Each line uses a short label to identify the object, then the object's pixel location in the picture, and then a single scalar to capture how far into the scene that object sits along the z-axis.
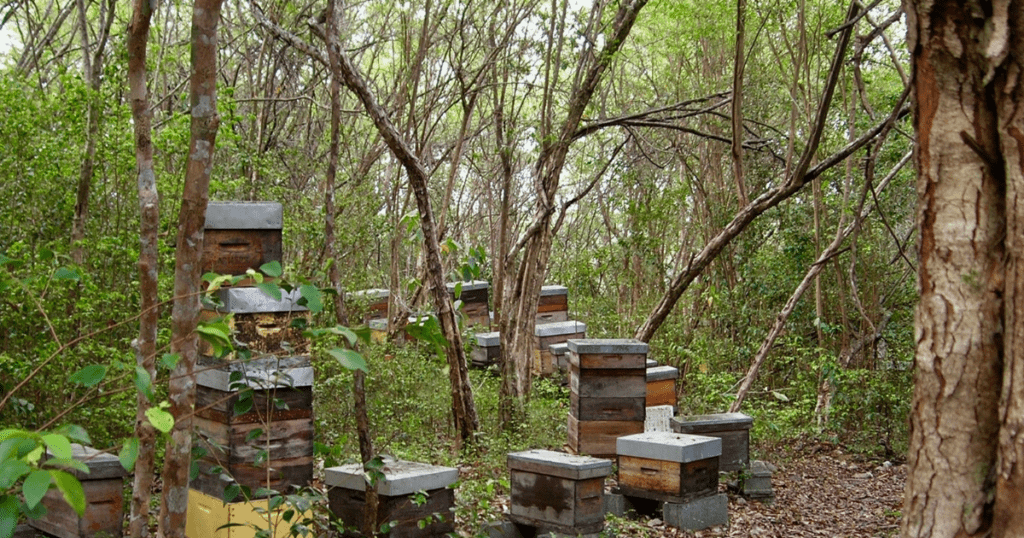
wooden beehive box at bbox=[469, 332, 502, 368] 9.02
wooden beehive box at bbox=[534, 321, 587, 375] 9.14
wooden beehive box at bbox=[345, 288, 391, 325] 7.10
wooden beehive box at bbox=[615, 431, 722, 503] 5.03
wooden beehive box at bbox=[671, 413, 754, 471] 5.75
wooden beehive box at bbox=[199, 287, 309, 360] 3.45
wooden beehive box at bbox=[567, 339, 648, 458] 6.05
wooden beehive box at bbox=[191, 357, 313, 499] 3.45
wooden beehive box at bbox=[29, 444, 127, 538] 3.49
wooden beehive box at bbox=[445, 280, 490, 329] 10.23
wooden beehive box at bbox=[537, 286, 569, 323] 9.81
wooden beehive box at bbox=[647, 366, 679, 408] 6.89
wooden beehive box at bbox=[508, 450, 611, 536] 4.39
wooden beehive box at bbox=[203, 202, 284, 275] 3.56
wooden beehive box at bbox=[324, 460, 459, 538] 3.72
